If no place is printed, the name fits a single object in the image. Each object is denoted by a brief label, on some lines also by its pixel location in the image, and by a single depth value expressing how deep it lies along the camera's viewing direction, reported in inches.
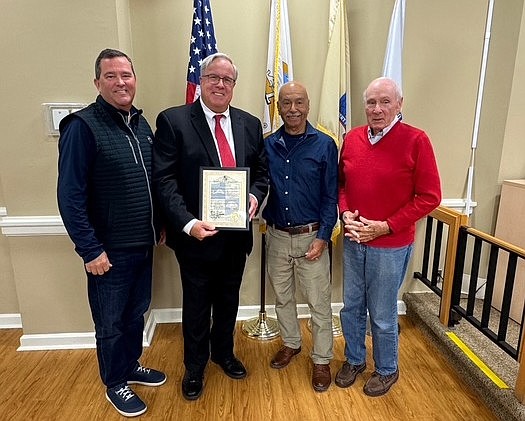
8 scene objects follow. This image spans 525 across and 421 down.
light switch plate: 84.1
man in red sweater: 71.1
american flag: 89.8
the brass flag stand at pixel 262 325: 103.2
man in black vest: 64.9
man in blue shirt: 77.2
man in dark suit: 71.1
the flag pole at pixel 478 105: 99.1
